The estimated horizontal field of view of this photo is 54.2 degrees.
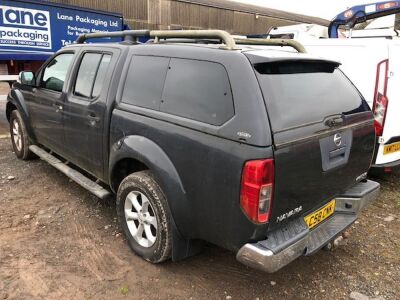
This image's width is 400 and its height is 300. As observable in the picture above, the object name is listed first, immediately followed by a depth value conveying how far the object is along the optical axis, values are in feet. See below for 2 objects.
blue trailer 28.04
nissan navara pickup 8.21
